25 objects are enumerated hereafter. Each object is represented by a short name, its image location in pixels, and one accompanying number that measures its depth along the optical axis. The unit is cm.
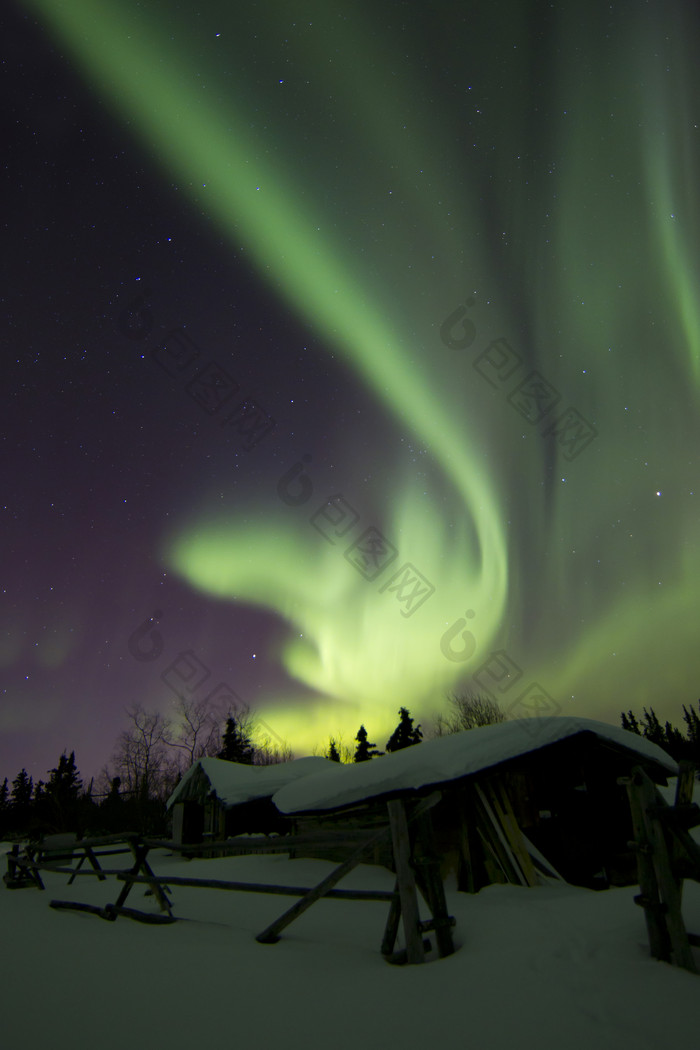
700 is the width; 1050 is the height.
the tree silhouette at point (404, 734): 5194
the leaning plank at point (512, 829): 1100
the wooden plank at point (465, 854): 1118
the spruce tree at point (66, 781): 5177
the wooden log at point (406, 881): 568
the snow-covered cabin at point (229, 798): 2339
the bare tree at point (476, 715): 6225
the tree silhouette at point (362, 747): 5594
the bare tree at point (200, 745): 4856
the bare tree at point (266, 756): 7610
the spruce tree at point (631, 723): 7818
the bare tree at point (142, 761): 4914
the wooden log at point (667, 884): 493
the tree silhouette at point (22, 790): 6900
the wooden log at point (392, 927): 592
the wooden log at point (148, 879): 873
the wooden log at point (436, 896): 596
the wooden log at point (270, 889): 624
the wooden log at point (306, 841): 653
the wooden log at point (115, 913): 812
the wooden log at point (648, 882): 514
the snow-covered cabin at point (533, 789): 1114
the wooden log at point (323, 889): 585
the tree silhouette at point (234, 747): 4466
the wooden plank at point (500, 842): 1101
